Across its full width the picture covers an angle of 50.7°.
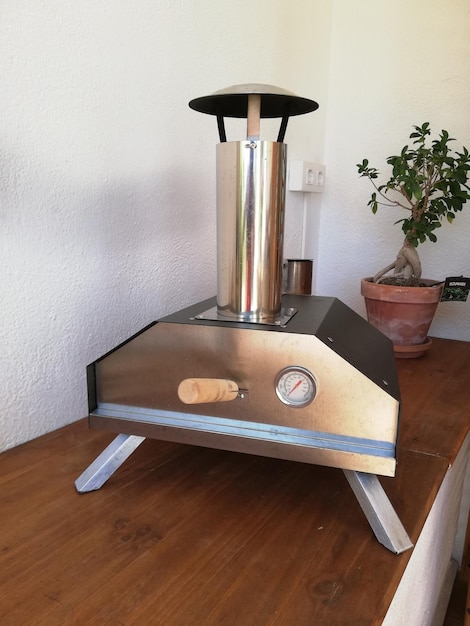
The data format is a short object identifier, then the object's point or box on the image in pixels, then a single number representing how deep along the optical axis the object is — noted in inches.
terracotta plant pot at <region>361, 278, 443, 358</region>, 45.2
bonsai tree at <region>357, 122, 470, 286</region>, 43.2
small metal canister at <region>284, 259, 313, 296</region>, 31.7
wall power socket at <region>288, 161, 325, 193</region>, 54.1
